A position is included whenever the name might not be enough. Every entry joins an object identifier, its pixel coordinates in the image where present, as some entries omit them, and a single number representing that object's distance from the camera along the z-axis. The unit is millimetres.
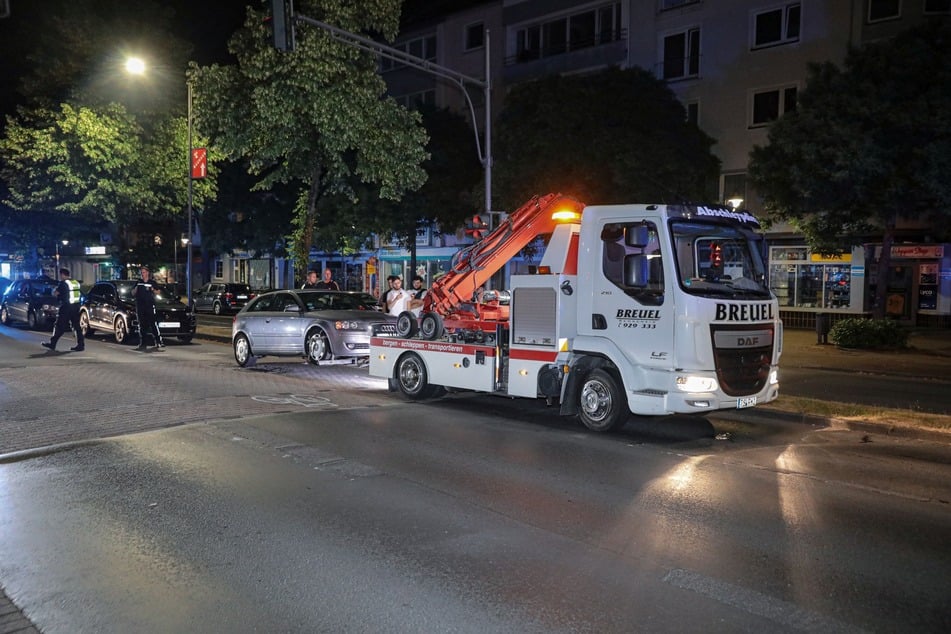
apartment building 24688
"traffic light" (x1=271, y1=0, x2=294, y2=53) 10992
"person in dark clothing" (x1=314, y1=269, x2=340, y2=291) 19081
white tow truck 8344
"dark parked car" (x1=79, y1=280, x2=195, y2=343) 19781
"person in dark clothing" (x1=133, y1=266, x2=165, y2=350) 17469
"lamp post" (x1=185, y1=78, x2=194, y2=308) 24541
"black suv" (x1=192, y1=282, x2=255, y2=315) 36812
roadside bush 18625
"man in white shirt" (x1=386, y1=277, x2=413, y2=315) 15741
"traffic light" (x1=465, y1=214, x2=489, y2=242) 11641
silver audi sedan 14531
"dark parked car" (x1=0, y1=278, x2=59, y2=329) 24266
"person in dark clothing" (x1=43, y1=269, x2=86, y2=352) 17359
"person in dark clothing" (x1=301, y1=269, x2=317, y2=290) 19297
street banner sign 24297
